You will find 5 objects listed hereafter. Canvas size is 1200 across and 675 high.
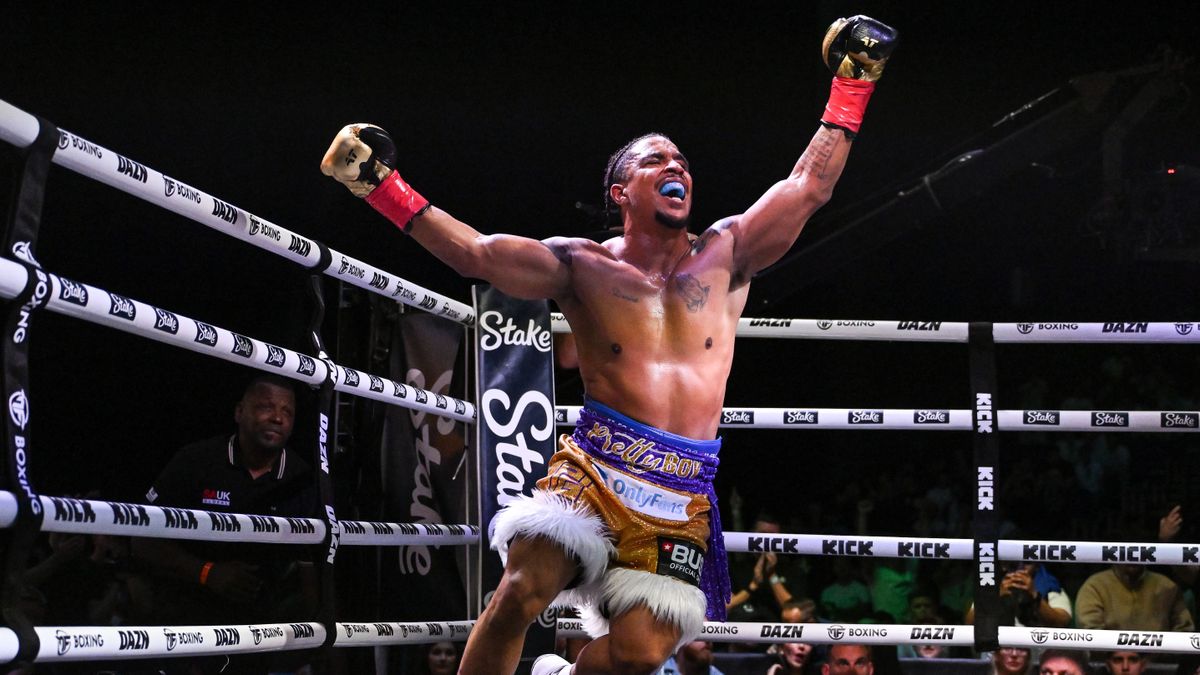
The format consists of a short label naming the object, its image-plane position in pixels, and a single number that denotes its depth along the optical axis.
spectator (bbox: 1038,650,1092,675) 4.04
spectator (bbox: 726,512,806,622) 5.92
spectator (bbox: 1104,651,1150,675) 4.06
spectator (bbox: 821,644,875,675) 4.04
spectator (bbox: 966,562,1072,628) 4.86
